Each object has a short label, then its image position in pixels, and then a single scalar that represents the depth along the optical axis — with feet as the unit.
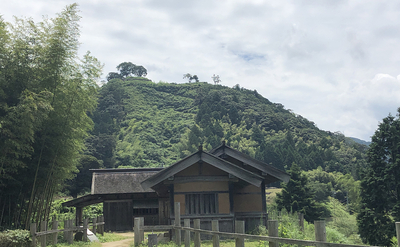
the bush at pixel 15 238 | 35.12
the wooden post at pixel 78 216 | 64.55
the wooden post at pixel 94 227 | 54.65
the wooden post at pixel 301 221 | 47.38
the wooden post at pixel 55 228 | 40.45
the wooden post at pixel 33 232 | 36.70
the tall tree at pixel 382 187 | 78.33
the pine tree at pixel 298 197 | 107.37
